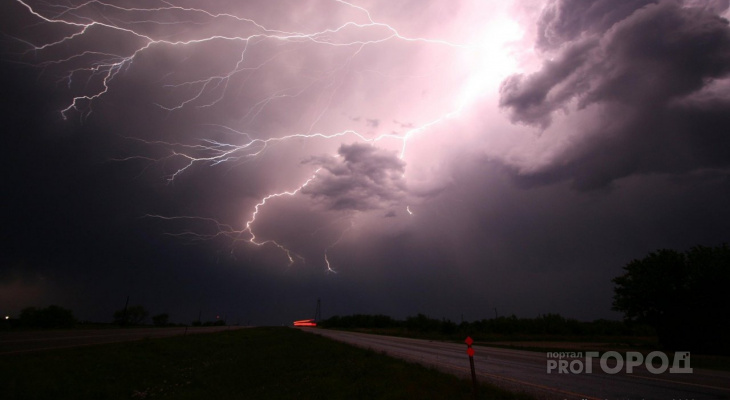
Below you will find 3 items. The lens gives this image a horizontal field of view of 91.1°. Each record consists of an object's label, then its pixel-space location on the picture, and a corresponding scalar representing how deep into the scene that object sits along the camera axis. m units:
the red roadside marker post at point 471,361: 7.07
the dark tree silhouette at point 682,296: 24.80
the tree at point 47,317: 54.78
